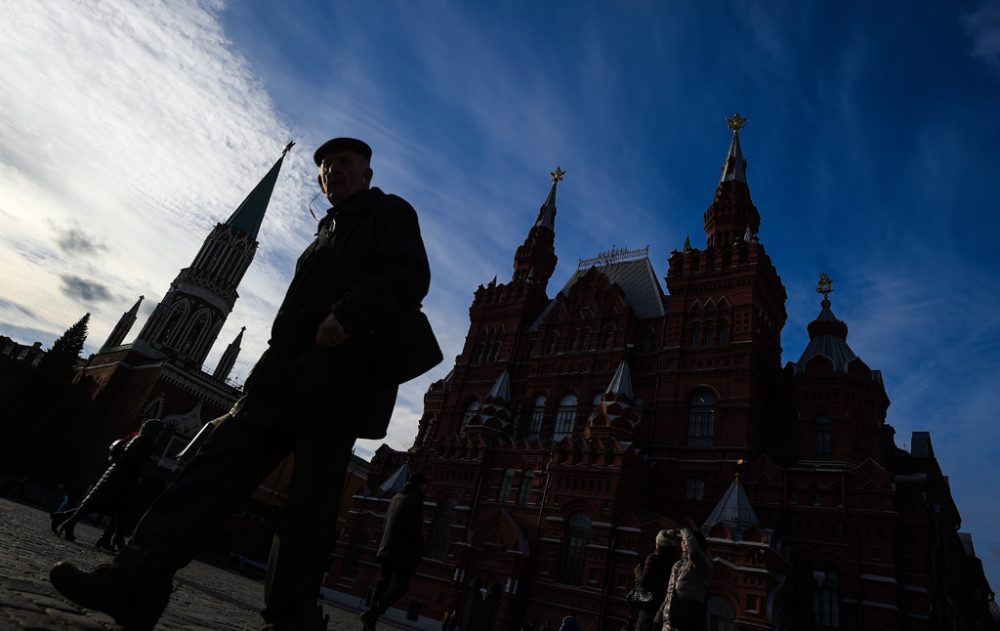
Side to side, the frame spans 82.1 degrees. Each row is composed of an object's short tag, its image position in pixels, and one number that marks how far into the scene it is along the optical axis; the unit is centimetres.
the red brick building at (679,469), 1977
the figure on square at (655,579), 752
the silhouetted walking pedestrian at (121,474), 848
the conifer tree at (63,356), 4078
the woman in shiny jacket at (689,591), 582
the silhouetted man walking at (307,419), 264
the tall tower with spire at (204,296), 4666
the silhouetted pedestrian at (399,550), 745
